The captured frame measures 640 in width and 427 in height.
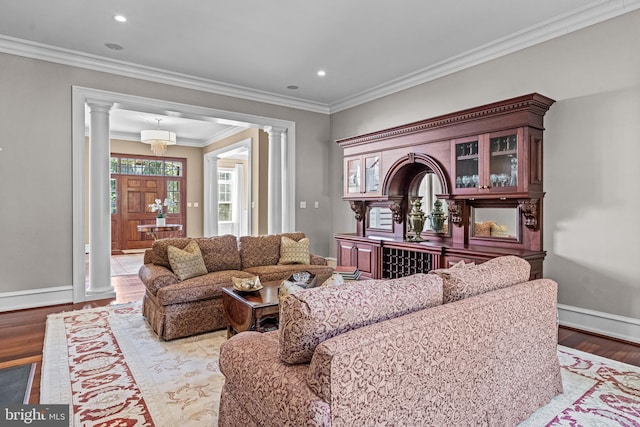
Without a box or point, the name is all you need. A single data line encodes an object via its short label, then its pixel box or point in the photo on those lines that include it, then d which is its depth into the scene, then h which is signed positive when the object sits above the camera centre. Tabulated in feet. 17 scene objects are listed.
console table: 24.10 -1.02
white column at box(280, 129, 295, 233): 20.35 +1.86
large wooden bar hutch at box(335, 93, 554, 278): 11.66 +0.97
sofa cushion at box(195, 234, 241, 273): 13.28 -1.49
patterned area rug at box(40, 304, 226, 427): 6.76 -3.67
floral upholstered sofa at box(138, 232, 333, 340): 10.68 -2.09
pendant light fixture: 23.38 +4.76
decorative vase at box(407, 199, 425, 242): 14.79 -0.34
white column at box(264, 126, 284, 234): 20.35 +1.65
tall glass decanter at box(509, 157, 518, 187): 11.59 +1.28
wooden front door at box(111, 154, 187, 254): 29.68 +1.60
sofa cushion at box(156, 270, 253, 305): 10.55 -2.29
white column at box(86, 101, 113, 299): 15.19 +0.52
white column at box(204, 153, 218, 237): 31.99 +1.44
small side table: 8.87 -2.42
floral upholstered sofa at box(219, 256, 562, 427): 4.17 -1.97
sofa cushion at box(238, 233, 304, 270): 14.29 -1.50
